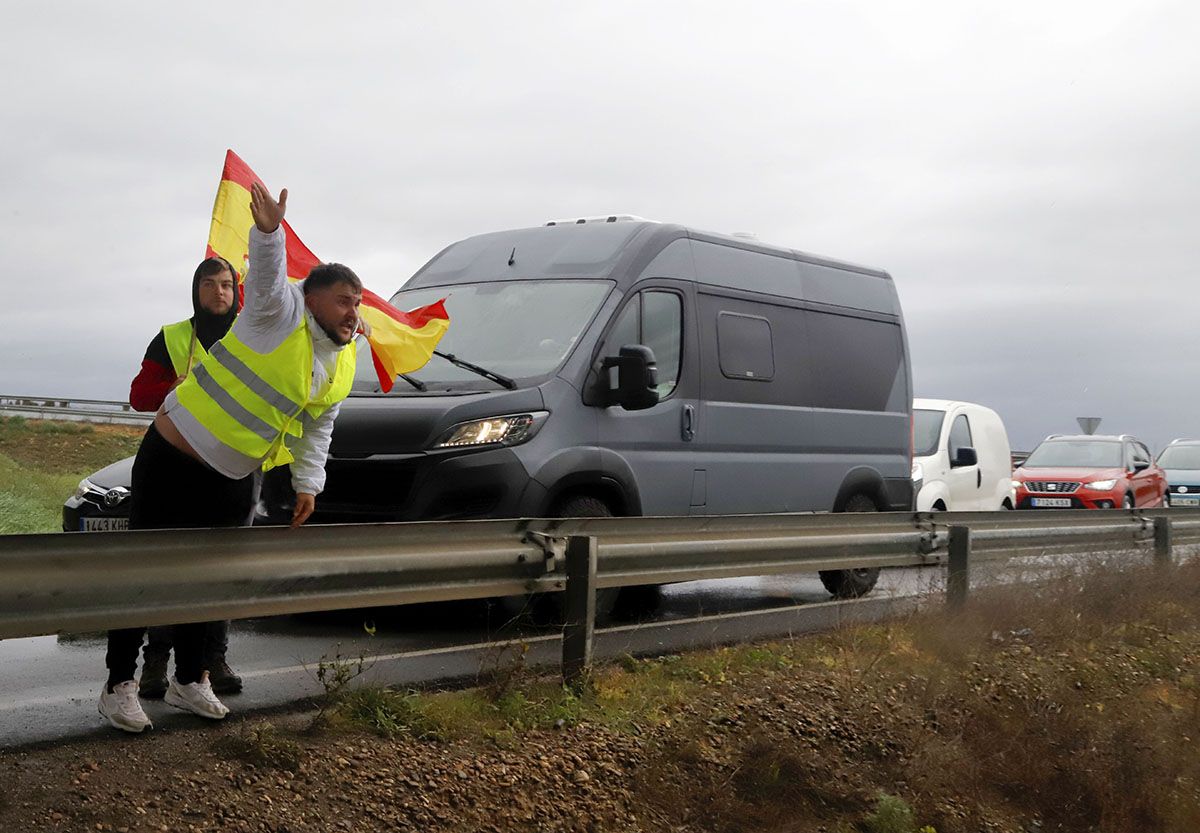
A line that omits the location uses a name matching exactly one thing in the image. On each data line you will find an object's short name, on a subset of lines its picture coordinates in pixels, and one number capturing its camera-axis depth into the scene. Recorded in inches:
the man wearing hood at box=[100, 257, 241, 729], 245.0
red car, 921.5
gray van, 336.8
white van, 652.7
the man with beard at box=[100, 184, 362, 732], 207.9
